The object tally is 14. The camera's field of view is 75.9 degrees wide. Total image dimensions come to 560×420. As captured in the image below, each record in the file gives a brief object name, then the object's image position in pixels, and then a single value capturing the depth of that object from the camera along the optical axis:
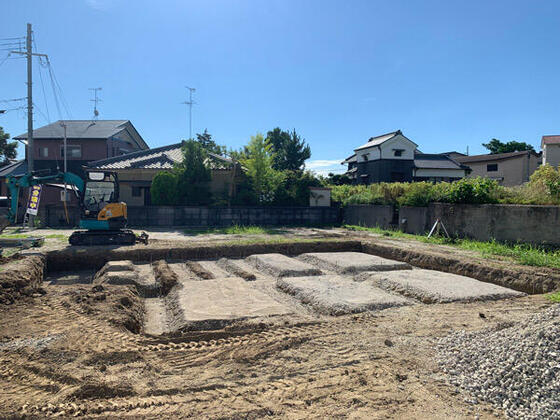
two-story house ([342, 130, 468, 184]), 24.34
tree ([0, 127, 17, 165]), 25.28
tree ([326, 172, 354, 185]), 29.69
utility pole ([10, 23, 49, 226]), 14.44
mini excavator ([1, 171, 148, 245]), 9.24
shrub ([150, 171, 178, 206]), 14.60
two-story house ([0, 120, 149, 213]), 21.11
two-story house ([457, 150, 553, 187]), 22.83
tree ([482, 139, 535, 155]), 34.16
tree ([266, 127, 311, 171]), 28.89
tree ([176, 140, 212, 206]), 14.79
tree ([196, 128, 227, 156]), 19.40
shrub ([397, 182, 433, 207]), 12.02
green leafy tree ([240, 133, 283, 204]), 16.16
